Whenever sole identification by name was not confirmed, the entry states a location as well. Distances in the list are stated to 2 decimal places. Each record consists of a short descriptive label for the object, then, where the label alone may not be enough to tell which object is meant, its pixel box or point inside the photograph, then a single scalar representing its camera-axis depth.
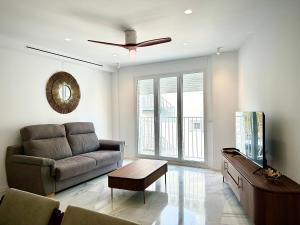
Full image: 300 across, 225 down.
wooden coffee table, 2.99
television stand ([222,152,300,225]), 2.07
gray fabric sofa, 3.26
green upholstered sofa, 1.11
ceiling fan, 2.73
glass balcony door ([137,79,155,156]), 5.62
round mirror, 4.37
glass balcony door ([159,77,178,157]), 5.29
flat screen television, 2.60
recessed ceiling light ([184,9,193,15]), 2.66
